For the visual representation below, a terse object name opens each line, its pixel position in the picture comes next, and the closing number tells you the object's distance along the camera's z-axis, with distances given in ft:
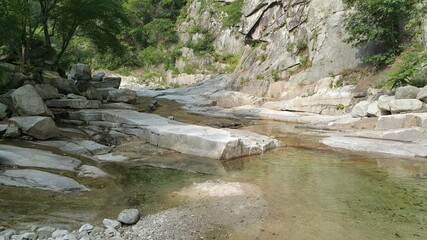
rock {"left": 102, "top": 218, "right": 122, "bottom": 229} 18.08
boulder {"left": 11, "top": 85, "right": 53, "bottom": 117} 39.27
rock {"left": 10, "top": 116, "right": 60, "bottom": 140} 34.47
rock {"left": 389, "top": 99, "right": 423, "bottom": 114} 44.06
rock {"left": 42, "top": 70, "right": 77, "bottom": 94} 65.26
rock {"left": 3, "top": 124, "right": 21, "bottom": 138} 33.76
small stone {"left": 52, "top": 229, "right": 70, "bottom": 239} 16.57
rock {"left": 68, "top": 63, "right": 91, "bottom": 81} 78.79
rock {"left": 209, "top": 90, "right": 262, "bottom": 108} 76.07
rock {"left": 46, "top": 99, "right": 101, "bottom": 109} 55.11
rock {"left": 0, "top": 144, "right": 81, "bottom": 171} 26.63
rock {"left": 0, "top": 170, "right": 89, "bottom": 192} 23.27
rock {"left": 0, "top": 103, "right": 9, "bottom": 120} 37.27
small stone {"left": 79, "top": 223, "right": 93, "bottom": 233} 17.35
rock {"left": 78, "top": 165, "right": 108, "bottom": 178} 27.12
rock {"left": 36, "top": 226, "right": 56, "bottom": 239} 16.56
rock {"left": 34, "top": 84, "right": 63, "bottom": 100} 54.85
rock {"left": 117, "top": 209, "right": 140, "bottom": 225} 18.65
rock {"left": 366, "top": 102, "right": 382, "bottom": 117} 47.91
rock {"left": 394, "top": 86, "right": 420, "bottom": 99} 47.06
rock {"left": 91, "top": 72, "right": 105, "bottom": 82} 96.16
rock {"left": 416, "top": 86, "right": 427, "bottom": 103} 44.71
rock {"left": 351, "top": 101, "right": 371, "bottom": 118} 50.31
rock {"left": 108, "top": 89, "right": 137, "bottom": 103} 73.35
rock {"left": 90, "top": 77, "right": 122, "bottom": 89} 91.75
